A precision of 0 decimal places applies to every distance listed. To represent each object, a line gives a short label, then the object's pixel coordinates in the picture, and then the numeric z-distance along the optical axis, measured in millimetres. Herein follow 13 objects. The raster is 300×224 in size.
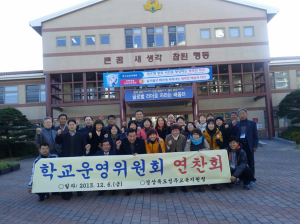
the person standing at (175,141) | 5825
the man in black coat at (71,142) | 5676
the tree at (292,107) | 16422
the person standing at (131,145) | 5637
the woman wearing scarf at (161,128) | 6844
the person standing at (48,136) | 5703
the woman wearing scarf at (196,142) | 5695
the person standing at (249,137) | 6023
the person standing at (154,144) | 5738
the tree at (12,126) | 15031
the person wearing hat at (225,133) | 6142
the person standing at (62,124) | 6431
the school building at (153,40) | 17719
